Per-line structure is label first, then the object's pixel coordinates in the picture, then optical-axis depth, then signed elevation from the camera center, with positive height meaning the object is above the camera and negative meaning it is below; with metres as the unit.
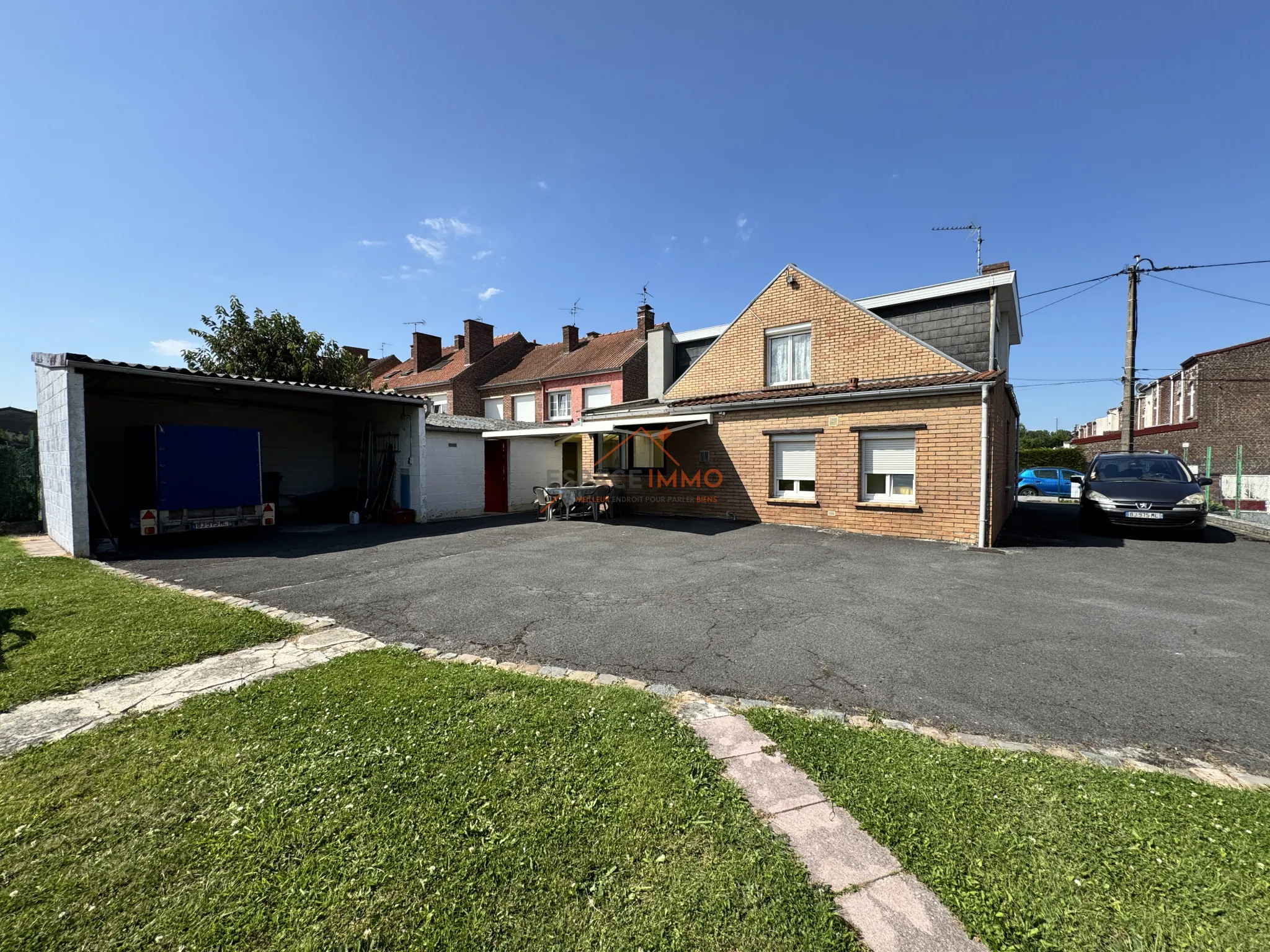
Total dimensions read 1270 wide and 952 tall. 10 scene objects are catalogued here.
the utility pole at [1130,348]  15.59 +3.15
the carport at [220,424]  8.79 +0.72
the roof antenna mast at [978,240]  15.66 +6.48
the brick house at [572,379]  22.62 +3.60
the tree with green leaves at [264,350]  19.80 +4.25
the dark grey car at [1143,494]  9.72 -0.80
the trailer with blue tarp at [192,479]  10.05 -0.40
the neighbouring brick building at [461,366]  26.33 +5.03
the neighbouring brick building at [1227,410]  23.20 +1.96
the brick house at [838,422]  9.99 +0.76
